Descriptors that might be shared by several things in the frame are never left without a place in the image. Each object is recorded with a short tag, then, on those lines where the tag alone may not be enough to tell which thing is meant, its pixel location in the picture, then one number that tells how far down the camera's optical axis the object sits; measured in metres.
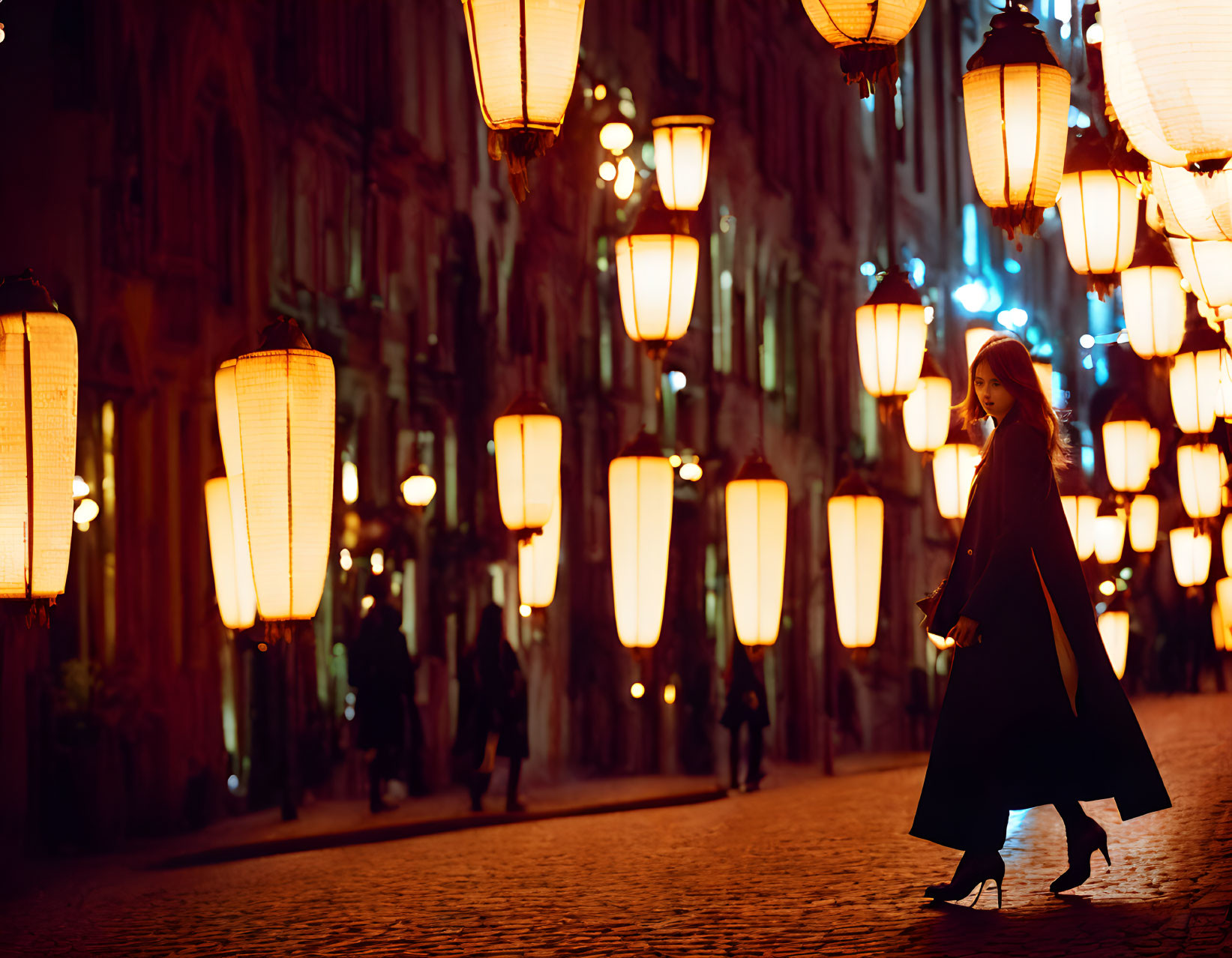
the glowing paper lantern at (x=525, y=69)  6.90
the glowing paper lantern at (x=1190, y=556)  25.69
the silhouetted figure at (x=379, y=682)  14.11
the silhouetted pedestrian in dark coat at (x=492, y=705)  14.27
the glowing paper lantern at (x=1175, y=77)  5.28
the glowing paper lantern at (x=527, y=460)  13.83
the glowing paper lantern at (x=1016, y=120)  8.32
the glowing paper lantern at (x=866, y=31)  6.89
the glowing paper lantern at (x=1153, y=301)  12.88
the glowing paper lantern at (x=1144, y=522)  22.78
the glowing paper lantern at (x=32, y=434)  7.78
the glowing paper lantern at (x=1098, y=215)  10.34
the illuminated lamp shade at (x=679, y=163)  13.58
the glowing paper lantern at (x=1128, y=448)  17.33
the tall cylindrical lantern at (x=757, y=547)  14.12
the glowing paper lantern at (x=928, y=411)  15.01
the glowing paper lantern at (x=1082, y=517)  17.11
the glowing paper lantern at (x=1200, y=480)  18.53
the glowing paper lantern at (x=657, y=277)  12.32
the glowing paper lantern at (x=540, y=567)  16.02
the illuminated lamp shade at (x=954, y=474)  15.04
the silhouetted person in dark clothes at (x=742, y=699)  16.67
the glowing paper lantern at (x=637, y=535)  13.72
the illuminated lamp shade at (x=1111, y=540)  21.16
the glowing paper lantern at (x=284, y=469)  8.34
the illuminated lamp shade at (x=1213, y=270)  10.39
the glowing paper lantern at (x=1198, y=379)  15.12
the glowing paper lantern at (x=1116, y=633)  20.70
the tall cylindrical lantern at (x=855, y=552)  15.66
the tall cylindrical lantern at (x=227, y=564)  12.32
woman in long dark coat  5.81
